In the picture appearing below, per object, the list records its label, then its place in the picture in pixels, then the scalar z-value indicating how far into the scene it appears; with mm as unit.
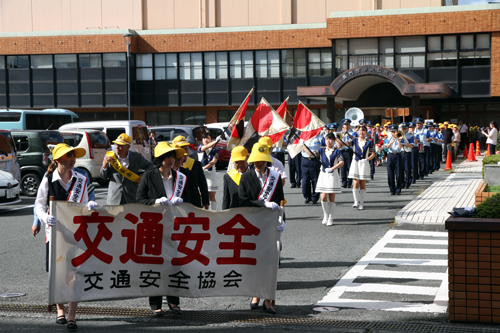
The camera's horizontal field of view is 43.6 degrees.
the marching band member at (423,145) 21586
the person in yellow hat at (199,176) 7910
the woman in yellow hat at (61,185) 6094
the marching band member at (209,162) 12109
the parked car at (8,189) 14086
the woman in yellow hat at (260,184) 6664
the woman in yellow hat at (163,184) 6273
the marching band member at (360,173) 14227
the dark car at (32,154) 17969
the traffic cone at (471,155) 29047
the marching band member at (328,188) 11938
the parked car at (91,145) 18625
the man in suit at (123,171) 8141
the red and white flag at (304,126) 14711
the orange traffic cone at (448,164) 25244
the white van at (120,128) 20891
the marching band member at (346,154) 18500
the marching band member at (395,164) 16703
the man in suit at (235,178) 6948
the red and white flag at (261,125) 11742
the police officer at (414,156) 19625
